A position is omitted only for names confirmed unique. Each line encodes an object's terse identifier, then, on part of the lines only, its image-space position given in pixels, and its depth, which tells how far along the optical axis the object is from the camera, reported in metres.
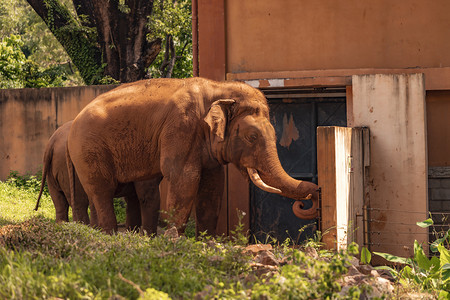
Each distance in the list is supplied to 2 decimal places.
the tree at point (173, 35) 31.76
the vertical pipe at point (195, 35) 18.79
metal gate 18.23
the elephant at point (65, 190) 16.51
